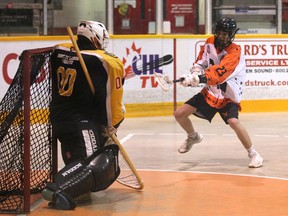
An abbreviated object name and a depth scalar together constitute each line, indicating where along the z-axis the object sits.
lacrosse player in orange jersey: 10.81
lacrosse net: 8.15
